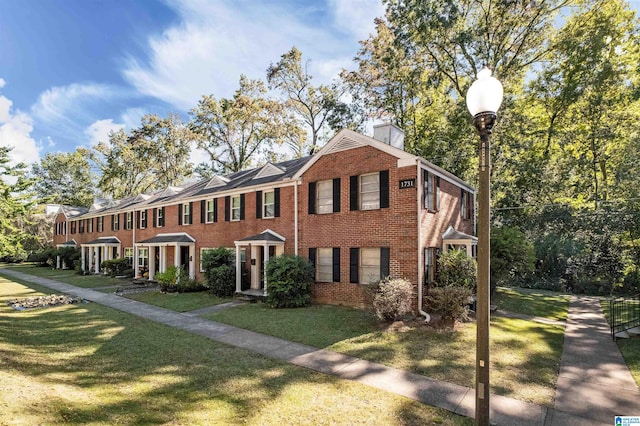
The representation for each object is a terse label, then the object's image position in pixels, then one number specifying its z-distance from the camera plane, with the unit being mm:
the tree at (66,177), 53156
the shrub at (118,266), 26984
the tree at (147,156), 41531
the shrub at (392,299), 10789
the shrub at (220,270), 16984
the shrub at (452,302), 10734
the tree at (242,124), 33844
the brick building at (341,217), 12414
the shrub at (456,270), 12055
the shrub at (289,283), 13844
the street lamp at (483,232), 4012
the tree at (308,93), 29391
